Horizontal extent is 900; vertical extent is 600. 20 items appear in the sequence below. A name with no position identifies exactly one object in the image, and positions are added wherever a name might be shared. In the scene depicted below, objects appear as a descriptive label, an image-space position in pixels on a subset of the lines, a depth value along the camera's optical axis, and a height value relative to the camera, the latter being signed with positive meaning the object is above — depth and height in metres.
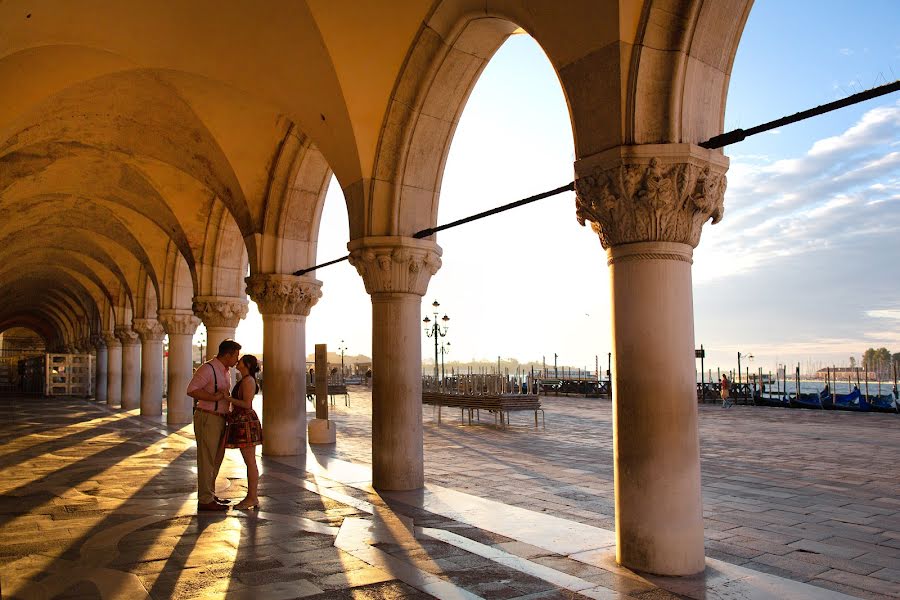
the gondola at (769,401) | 21.95 -1.62
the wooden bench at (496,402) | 12.74 -0.90
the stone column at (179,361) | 14.15 -0.06
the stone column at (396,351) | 6.59 +0.04
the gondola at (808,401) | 20.75 -1.56
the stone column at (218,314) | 12.03 +0.75
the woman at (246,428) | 5.53 -0.57
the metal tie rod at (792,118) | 3.34 +1.22
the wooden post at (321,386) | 10.51 -0.45
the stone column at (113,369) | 21.23 -0.32
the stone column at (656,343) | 3.83 +0.05
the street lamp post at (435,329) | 22.80 +0.90
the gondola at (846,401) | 19.70 -1.57
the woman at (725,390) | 20.25 -1.14
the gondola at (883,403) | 18.88 -1.64
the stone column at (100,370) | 23.64 -0.39
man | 5.44 -0.44
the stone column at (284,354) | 9.21 +0.04
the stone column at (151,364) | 16.33 -0.14
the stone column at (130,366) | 19.55 -0.22
